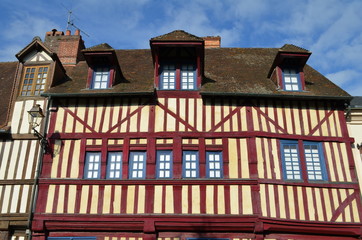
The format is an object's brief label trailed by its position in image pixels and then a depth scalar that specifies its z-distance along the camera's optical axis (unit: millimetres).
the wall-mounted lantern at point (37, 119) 9562
